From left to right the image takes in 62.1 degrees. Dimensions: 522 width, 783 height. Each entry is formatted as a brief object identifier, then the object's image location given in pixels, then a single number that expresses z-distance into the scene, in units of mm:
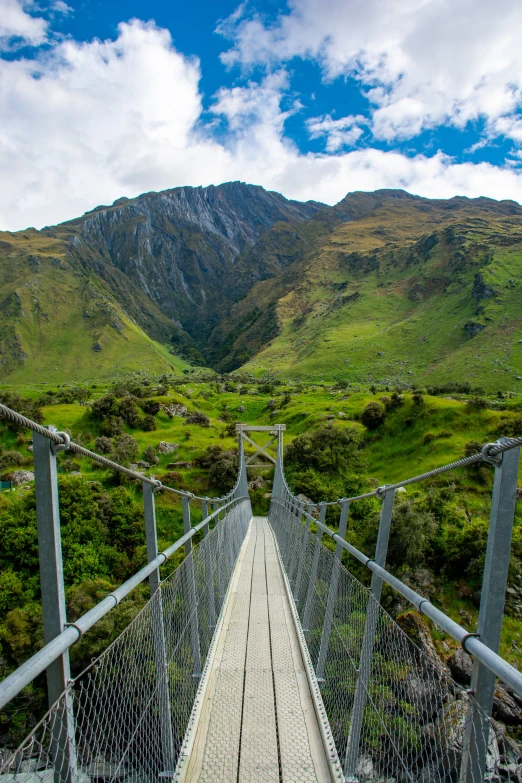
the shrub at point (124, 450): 25022
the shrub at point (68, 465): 23359
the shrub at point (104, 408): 30062
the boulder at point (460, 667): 10703
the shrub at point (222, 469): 25719
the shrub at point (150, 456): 26922
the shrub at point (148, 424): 31438
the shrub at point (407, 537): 15172
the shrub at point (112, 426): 28609
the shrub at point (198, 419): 35375
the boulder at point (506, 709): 9539
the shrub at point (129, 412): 30797
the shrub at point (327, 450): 26395
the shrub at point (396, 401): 31083
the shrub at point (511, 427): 21344
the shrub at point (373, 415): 30938
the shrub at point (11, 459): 23156
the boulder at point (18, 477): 21609
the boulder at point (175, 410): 35312
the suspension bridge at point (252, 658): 1545
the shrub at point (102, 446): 25844
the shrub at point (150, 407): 33612
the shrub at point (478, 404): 25953
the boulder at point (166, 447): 28484
